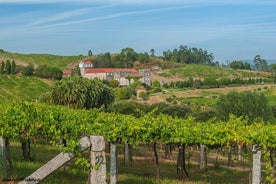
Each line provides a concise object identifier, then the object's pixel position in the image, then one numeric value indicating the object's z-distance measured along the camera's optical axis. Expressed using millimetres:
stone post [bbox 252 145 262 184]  13578
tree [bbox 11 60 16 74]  135538
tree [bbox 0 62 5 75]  134725
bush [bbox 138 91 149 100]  126531
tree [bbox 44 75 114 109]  42781
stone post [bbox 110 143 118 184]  12344
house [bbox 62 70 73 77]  174750
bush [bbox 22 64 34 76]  135750
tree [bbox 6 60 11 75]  134488
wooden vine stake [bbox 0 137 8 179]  13055
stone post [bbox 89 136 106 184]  9898
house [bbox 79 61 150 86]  180250
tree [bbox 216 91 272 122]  52906
